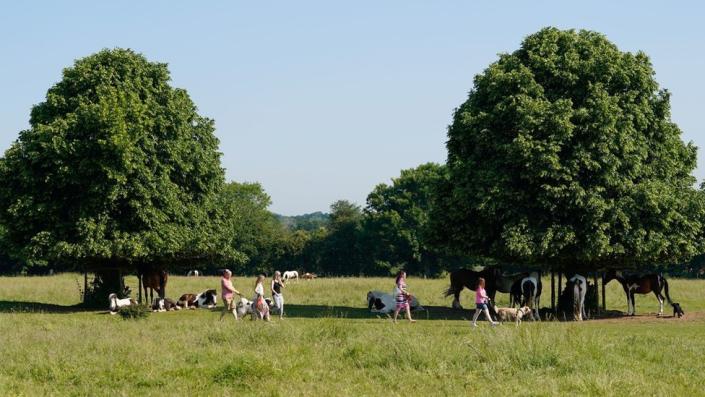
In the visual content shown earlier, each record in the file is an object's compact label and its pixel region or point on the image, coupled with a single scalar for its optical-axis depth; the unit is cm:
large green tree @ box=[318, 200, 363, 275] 10225
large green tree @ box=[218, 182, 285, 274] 10925
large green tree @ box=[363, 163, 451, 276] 9262
